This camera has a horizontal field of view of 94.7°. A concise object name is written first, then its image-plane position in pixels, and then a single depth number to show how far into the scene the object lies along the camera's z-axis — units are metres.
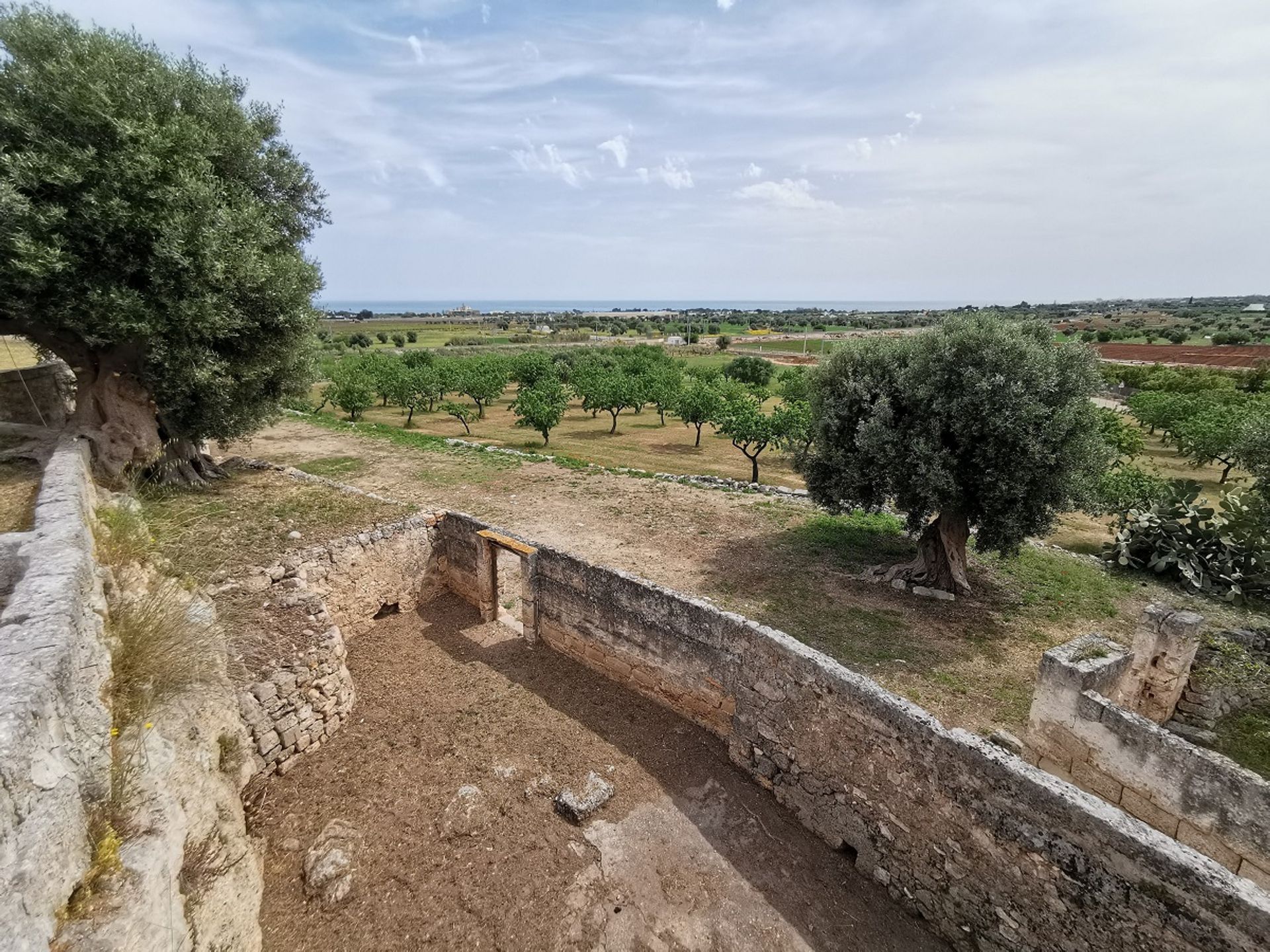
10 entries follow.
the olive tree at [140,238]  9.91
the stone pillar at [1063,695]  7.24
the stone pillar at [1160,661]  8.36
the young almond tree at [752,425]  26.16
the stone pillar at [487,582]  11.54
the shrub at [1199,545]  13.27
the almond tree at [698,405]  33.09
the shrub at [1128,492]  16.03
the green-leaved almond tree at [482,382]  40.03
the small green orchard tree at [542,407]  32.25
